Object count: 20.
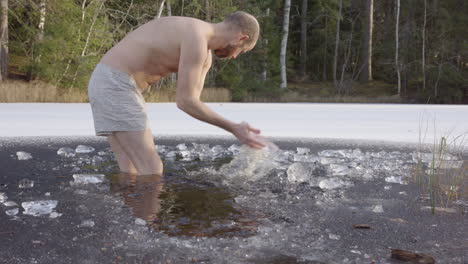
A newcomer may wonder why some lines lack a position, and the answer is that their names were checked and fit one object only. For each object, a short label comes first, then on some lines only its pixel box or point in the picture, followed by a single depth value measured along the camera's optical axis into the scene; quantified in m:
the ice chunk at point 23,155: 4.18
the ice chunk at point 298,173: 3.36
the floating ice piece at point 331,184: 3.19
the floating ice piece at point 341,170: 3.67
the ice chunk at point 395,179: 3.40
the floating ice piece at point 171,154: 4.53
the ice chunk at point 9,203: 2.61
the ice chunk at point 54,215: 2.40
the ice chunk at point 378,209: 2.59
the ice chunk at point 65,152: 4.46
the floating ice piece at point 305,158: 4.30
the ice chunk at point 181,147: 4.94
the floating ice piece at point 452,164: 3.87
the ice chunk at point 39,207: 2.46
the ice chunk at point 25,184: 3.08
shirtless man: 2.74
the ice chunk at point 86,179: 3.25
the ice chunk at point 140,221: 2.27
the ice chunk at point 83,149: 4.70
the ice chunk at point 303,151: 4.73
